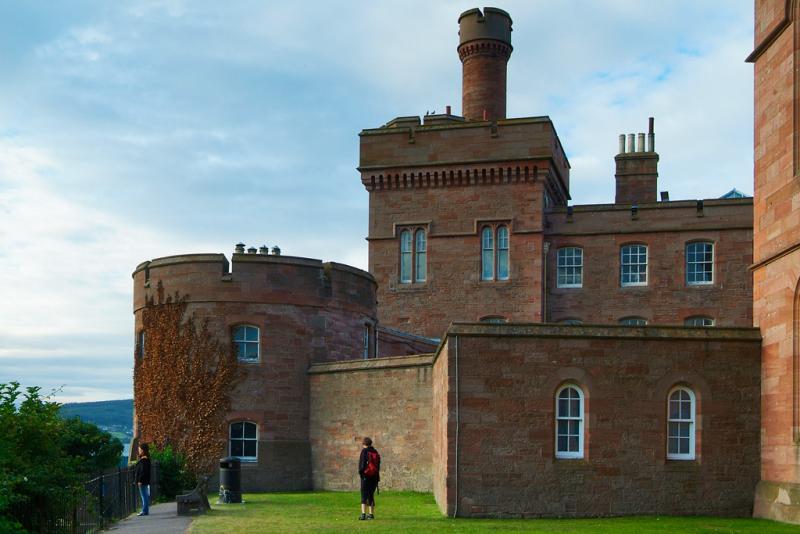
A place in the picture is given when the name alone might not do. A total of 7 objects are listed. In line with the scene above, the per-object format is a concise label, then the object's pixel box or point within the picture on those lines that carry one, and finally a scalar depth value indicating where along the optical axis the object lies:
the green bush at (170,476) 26.33
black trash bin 24.52
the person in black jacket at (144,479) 21.38
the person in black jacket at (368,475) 19.98
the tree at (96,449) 36.31
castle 21.03
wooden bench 21.00
